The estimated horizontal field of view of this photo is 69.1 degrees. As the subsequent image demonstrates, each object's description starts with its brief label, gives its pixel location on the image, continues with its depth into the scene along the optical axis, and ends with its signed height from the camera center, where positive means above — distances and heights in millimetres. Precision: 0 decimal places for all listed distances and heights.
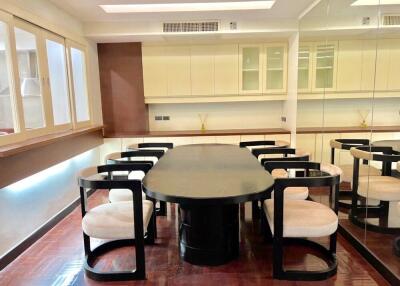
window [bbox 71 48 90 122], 4148 +272
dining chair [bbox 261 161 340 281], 2037 -863
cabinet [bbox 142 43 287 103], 4828 +493
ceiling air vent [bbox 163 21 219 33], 4227 +1086
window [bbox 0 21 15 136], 2605 +112
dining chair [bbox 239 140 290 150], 3969 -593
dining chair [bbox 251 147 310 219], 2947 -603
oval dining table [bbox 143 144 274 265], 1819 -581
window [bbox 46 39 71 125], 3482 +287
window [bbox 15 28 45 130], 2908 +268
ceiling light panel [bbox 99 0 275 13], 3758 +1240
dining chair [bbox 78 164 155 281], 2072 -861
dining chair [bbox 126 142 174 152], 3971 -590
